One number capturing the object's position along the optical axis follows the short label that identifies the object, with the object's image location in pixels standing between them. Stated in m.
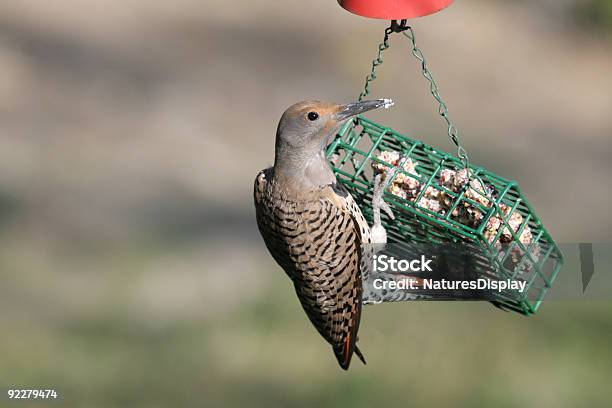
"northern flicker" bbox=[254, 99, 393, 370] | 9.12
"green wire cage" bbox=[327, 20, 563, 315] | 9.51
